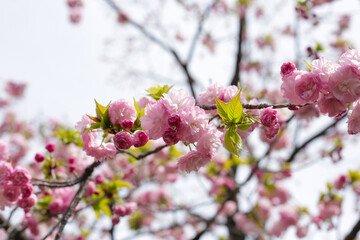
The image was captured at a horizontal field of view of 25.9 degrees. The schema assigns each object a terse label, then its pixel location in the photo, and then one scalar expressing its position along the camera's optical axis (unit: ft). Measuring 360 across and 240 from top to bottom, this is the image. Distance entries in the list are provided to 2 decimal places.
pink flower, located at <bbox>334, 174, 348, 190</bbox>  4.53
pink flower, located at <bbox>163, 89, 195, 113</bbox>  2.23
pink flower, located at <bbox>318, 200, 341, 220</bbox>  4.46
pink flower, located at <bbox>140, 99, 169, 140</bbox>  2.19
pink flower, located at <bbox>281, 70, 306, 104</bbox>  2.24
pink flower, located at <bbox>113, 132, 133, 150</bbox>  2.17
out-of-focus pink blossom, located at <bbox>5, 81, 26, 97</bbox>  20.13
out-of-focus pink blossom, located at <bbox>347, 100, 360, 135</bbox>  2.20
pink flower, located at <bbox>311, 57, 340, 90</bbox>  2.19
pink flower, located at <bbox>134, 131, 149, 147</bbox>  2.20
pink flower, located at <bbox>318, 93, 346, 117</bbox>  2.19
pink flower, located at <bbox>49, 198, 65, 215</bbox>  2.89
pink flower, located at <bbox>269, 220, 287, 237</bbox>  12.51
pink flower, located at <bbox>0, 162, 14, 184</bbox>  2.55
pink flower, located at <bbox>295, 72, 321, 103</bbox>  2.17
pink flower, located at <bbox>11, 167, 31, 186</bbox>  2.53
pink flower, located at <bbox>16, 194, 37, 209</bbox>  2.59
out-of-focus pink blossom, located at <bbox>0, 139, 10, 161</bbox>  2.78
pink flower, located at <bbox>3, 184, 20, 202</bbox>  2.55
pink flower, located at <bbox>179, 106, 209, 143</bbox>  2.18
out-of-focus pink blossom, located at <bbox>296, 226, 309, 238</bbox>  11.18
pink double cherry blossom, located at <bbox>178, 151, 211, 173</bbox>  2.26
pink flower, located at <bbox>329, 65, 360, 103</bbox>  2.13
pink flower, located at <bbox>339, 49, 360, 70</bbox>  2.15
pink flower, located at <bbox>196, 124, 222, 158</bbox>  2.23
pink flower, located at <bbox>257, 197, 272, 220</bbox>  13.64
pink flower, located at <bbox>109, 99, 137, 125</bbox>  2.23
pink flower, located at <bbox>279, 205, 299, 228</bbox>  11.96
